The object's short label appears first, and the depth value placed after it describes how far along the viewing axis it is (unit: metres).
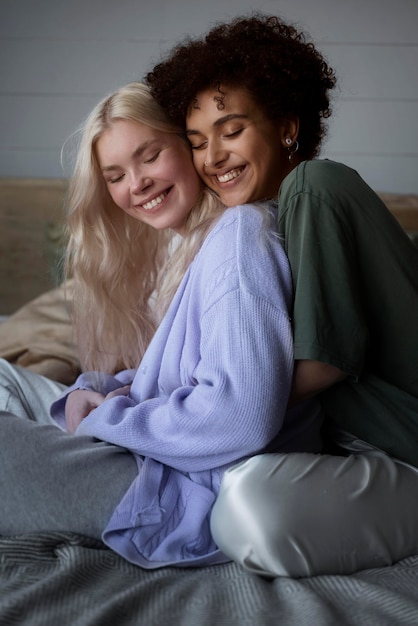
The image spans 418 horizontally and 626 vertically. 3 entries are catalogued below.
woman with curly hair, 1.43
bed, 1.19
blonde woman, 1.46
